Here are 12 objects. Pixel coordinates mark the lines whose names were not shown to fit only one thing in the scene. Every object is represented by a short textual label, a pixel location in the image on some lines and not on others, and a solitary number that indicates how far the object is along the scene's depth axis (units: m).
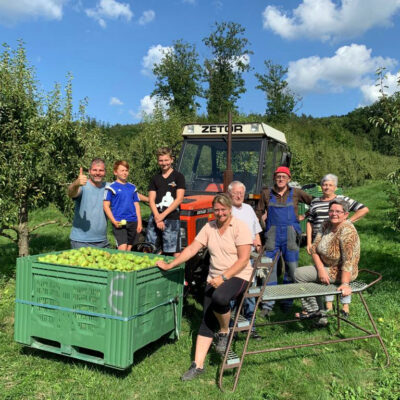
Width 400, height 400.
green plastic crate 3.24
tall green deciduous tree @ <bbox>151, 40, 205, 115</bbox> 34.16
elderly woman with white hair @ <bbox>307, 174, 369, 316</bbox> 4.56
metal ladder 3.37
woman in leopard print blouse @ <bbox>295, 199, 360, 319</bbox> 3.99
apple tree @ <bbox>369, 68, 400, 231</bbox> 5.21
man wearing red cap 4.79
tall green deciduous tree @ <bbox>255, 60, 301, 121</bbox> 41.19
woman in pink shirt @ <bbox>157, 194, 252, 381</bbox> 3.54
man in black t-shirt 4.67
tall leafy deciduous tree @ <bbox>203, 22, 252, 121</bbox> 33.56
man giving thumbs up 4.50
